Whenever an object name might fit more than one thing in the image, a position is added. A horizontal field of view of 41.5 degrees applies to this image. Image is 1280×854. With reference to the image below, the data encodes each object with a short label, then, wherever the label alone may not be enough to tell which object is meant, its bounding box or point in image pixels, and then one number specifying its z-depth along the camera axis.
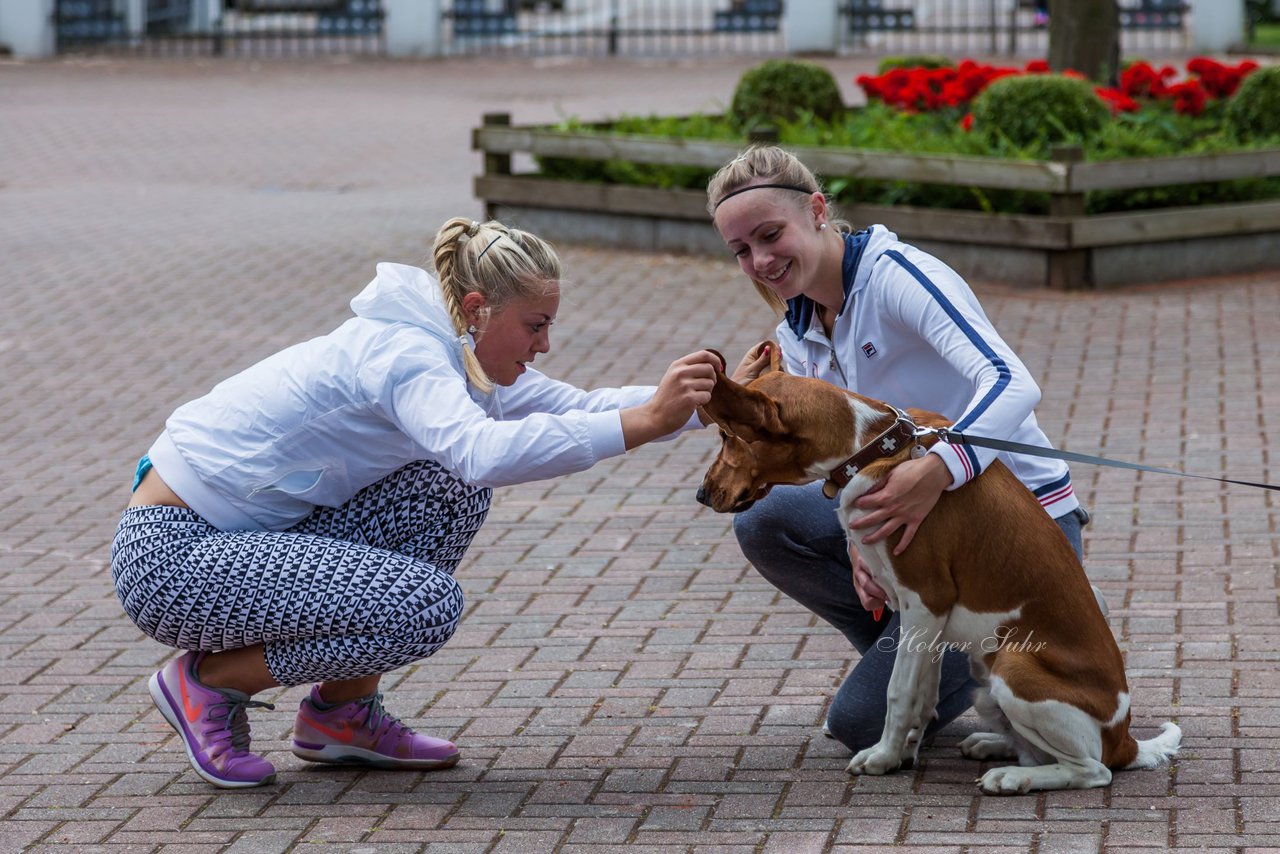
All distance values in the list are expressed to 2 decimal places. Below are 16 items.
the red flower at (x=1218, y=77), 13.84
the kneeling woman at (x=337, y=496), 4.07
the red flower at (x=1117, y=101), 12.88
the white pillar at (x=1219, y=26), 28.89
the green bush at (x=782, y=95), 13.92
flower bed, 10.84
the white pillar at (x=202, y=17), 34.97
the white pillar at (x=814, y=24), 30.39
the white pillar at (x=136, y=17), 33.03
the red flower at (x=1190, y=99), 13.39
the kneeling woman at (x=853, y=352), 4.04
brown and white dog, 3.78
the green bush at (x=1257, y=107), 12.46
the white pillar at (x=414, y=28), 31.81
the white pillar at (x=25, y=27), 30.72
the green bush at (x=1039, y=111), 12.05
